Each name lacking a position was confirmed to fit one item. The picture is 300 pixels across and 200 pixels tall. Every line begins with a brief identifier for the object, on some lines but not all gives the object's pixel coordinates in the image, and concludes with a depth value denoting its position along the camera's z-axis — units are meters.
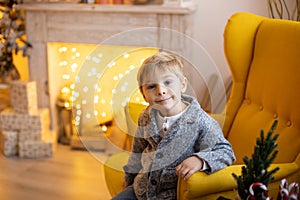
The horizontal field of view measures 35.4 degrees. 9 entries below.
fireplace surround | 2.82
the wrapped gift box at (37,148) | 2.98
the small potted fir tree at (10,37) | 3.01
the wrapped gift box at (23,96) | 2.98
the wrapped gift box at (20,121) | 3.00
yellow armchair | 1.64
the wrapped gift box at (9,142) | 3.01
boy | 1.51
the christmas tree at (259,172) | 1.26
